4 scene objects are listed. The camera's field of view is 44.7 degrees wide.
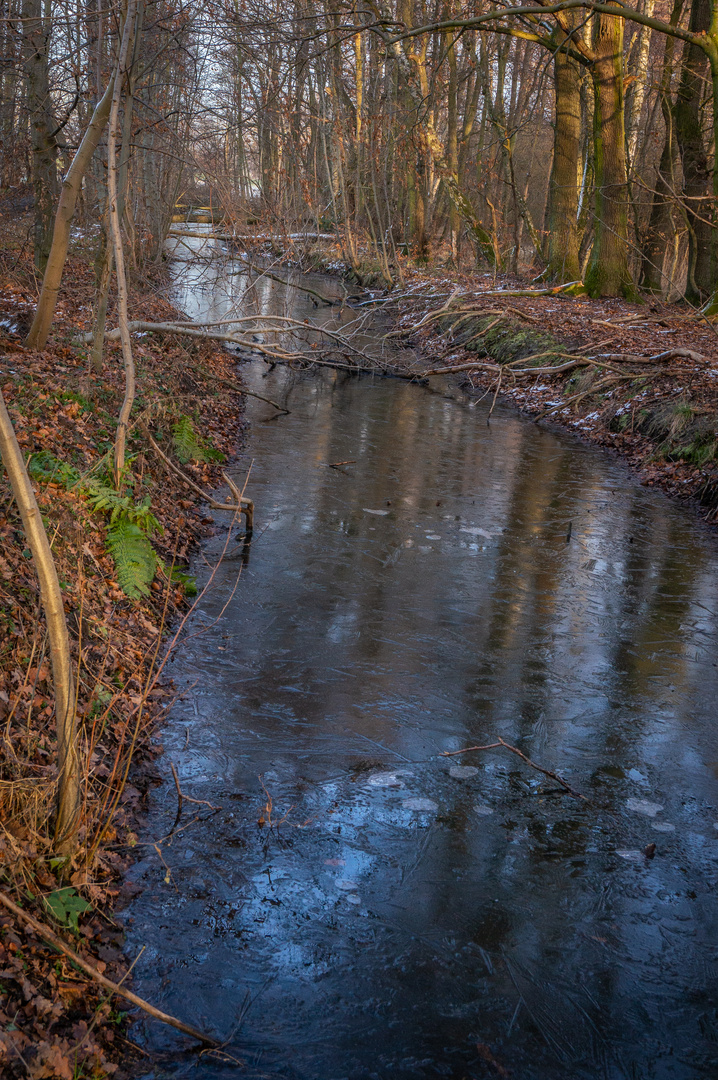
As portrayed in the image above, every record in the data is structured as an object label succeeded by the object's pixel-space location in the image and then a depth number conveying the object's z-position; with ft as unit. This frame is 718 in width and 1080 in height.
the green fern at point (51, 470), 23.32
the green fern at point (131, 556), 22.67
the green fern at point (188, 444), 34.27
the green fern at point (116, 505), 24.61
